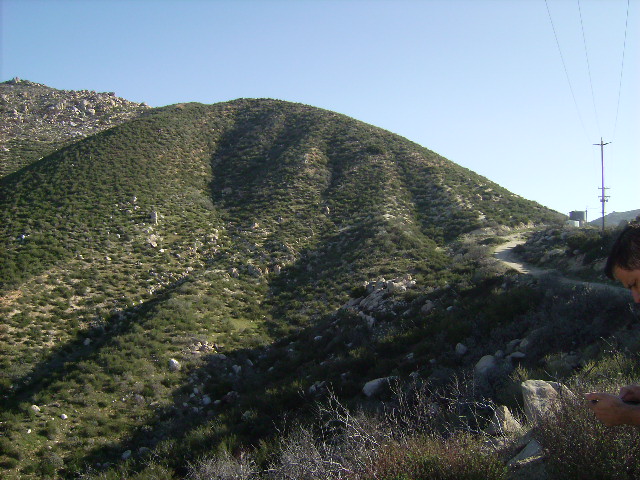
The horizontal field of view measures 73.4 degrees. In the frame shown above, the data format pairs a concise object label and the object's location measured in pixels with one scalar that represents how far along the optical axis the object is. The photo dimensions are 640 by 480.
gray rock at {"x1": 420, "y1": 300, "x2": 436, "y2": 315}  12.92
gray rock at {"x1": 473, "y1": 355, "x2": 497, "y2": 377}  7.63
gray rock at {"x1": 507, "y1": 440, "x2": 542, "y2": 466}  3.69
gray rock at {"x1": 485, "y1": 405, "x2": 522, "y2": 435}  4.71
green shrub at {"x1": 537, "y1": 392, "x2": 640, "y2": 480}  2.85
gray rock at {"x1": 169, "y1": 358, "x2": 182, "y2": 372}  13.41
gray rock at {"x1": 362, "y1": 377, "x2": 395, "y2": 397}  8.58
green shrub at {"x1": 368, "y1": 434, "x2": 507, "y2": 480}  3.34
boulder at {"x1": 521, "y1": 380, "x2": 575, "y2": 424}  3.85
